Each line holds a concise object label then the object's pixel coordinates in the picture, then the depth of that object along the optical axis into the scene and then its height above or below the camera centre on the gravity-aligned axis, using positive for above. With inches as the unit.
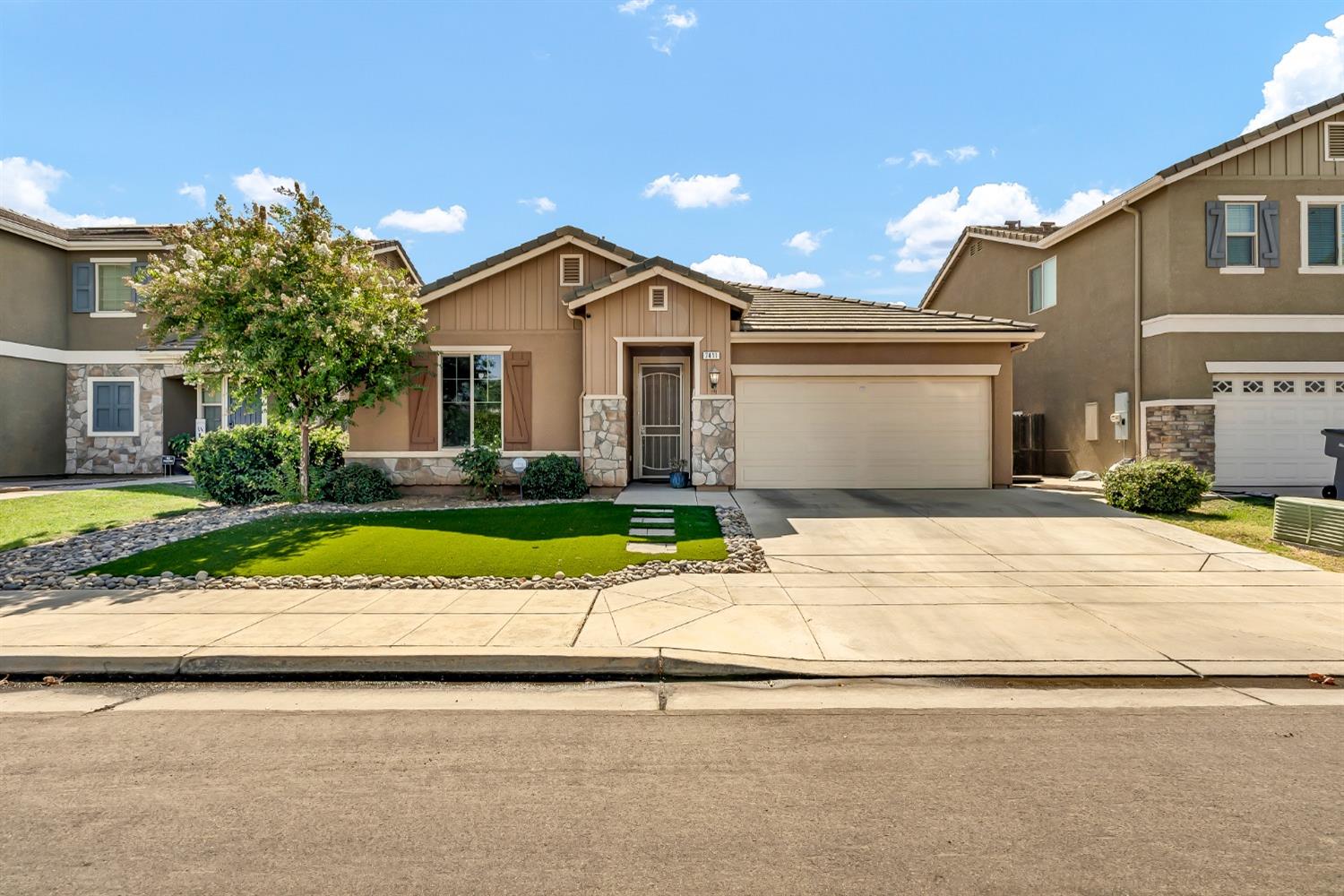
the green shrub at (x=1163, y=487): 425.4 -23.4
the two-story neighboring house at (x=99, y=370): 709.9 +88.3
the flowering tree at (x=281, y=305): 427.2 +97.4
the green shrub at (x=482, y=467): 493.7 -12.3
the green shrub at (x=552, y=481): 494.0 -22.9
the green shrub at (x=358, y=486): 486.3 -26.8
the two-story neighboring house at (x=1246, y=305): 542.3 +123.6
